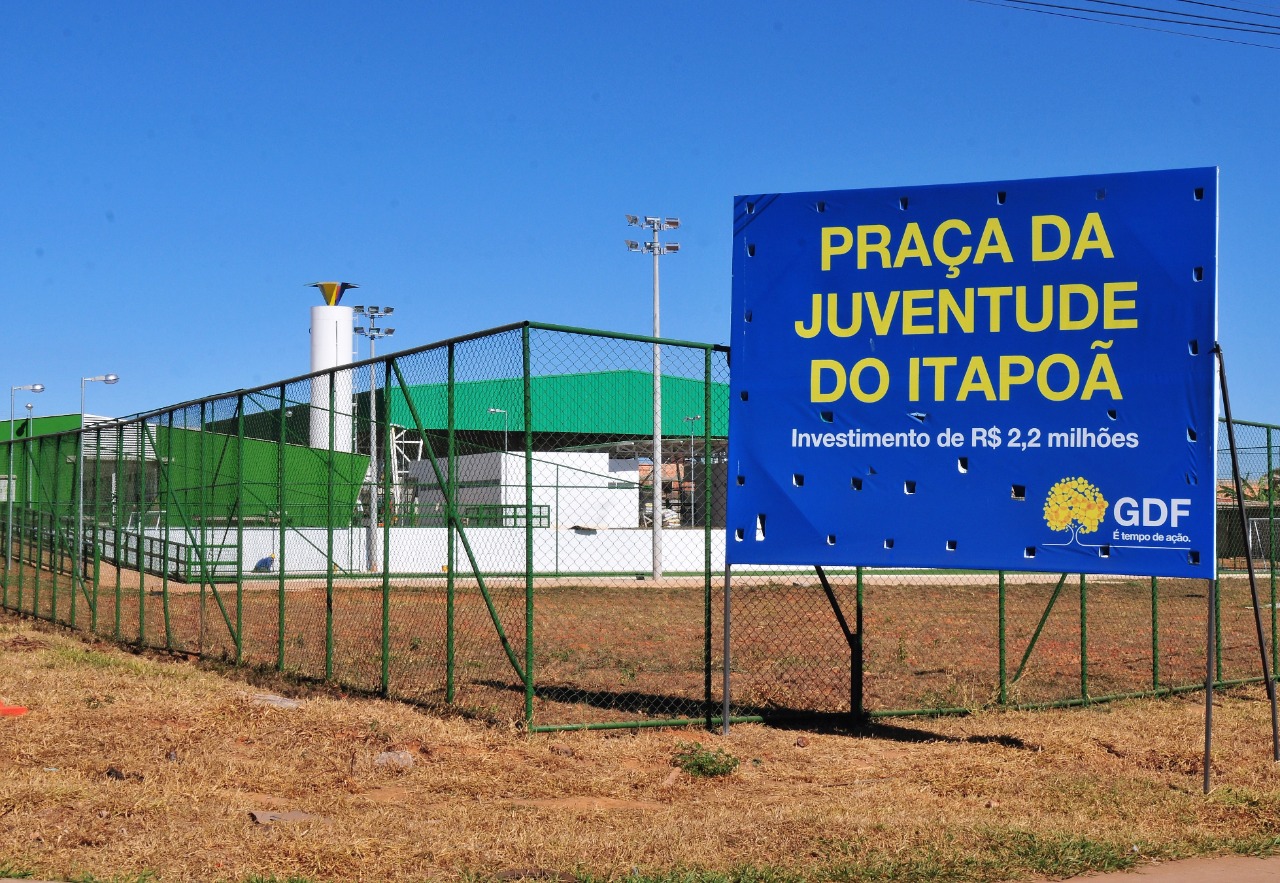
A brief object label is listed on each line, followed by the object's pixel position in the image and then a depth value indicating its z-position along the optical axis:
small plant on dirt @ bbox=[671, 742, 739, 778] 7.82
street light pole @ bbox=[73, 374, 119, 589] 18.28
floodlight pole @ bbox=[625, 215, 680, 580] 30.41
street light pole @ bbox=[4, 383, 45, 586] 20.88
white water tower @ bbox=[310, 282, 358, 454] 40.59
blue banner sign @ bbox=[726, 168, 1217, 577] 8.25
